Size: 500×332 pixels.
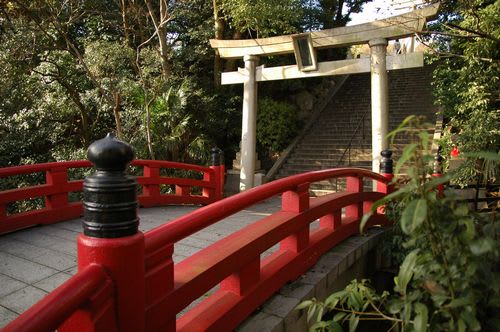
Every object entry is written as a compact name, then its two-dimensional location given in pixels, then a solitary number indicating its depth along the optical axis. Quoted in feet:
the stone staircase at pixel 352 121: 38.65
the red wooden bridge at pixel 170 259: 4.45
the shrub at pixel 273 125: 40.78
